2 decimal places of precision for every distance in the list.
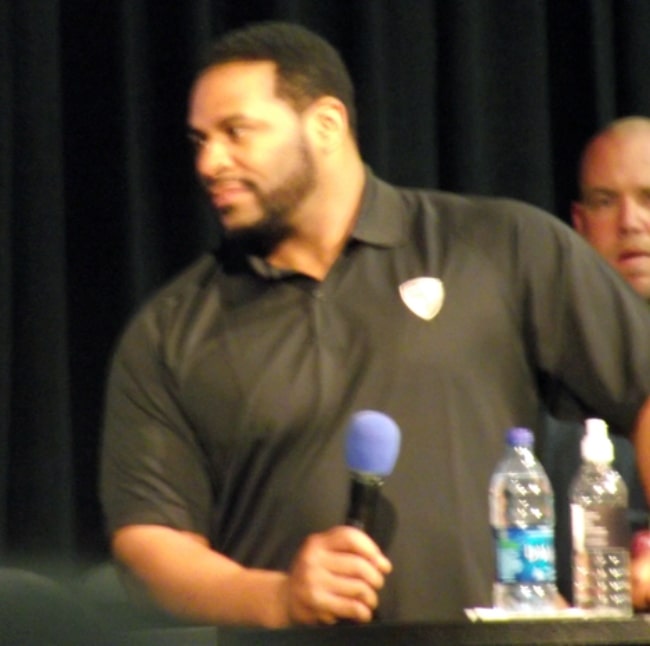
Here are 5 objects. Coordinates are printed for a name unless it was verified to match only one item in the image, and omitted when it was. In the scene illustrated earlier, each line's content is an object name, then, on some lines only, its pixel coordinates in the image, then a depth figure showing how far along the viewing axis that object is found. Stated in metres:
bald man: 12.97
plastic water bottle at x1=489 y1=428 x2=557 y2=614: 12.02
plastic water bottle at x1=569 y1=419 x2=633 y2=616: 12.12
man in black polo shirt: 12.26
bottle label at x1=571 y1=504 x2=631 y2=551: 12.15
